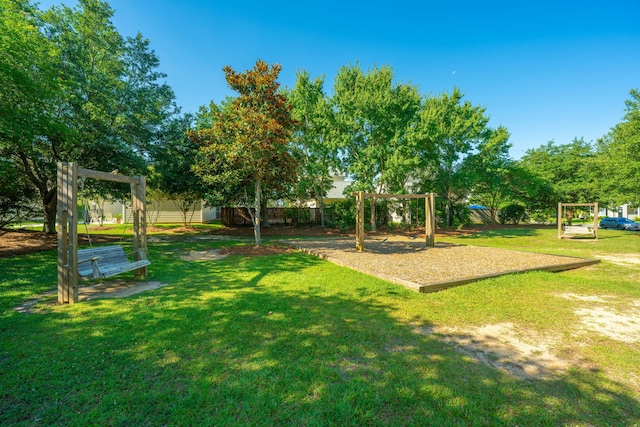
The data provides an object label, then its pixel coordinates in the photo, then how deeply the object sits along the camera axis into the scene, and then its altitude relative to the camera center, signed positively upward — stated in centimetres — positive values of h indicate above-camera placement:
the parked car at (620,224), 2202 -106
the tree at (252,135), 927 +283
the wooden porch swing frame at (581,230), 1491 -103
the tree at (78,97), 794 +417
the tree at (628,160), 1515 +313
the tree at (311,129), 1748 +556
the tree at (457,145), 1914 +499
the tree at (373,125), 1634 +553
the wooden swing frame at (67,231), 463 -29
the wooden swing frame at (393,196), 1080 -17
